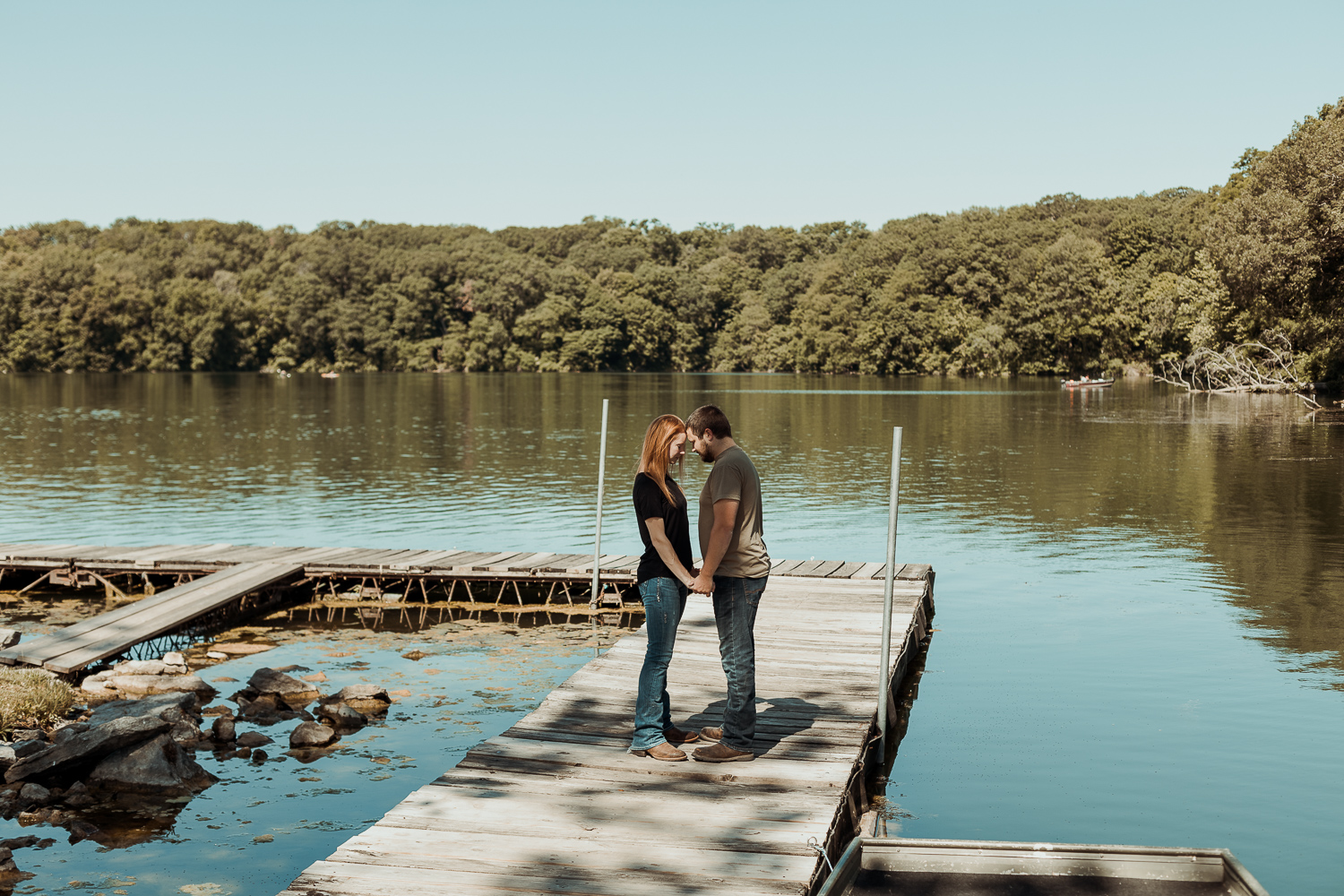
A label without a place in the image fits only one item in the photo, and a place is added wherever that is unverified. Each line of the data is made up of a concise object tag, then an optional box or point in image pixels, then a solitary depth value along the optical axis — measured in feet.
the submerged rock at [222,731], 33.60
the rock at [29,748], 30.96
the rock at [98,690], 38.29
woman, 23.53
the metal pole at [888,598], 29.27
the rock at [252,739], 33.47
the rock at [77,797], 28.68
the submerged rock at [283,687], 38.06
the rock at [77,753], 29.32
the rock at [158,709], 34.17
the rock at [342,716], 35.35
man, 23.41
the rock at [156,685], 38.86
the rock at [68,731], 30.27
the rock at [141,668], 39.86
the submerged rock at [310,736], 33.40
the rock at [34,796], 28.35
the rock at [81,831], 26.80
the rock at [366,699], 37.09
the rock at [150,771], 29.68
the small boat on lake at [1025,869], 18.25
